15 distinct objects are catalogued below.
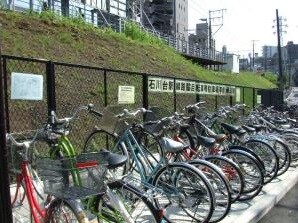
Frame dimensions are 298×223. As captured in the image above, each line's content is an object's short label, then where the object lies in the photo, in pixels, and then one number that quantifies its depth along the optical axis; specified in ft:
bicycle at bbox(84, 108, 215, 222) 17.70
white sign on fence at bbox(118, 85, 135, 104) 26.61
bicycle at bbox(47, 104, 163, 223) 13.57
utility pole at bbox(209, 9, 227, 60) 234.05
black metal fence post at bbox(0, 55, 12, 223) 10.44
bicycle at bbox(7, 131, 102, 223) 12.74
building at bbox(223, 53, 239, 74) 213.17
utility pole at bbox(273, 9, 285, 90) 169.11
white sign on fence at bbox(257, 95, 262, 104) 60.03
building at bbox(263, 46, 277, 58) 408.55
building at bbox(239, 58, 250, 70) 372.54
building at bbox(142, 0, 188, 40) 278.67
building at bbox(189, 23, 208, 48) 283.22
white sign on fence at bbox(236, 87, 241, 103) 55.10
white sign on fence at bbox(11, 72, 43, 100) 19.43
